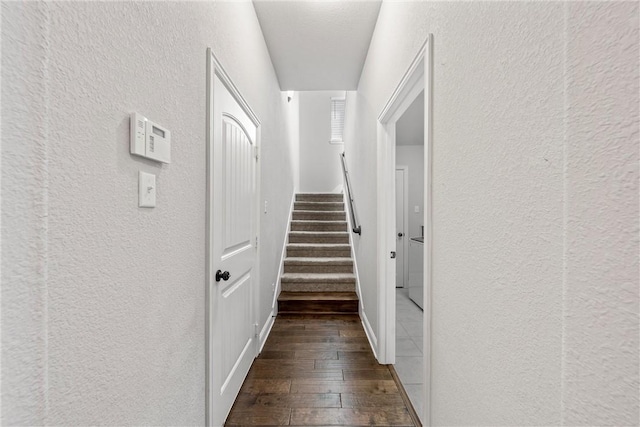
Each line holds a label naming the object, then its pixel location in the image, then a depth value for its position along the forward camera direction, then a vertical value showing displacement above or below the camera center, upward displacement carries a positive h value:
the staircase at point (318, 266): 3.25 -0.70
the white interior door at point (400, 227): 4.80 -0.24
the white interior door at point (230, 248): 1.40 -0.21
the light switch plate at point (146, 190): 0.82 +0.06
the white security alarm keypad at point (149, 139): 0.78 +0.21
